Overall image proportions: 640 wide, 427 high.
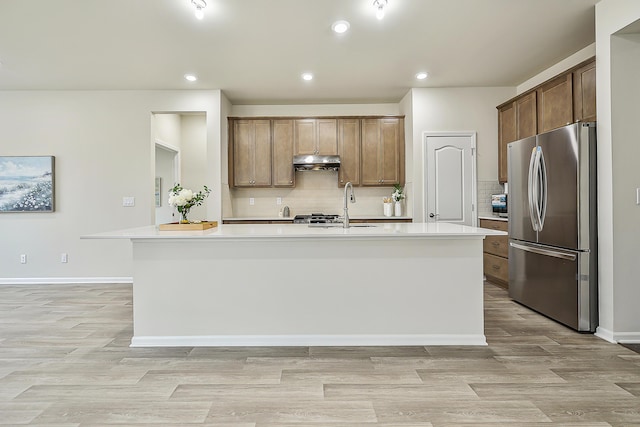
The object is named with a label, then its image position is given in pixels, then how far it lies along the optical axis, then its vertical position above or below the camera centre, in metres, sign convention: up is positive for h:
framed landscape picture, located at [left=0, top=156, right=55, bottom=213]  5.00 +0.43
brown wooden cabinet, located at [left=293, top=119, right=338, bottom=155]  5.45 +1.14
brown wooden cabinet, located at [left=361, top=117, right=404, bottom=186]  5.43 +0.90
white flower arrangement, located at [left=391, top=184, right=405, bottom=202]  5.41 +0.26
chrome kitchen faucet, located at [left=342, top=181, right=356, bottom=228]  3.08 -0.03
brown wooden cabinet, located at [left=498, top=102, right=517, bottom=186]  4.62 +1.04
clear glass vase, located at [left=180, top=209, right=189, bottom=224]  2.94 -0.02
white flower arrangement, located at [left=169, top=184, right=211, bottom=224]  2.86 +0.12
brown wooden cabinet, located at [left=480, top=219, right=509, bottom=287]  4.38 -0.54
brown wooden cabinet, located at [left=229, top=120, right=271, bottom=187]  5.46 +0.94
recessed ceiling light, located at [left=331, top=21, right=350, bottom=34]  3.21 +1.66
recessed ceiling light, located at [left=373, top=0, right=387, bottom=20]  2.84 +1.61
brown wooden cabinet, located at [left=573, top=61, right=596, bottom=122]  3.19 +1.05
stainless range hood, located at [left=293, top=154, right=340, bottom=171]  5.30 +0.75
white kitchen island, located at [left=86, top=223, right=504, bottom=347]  2.78 -0.59
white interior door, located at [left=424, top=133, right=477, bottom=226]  5.04 +0.47
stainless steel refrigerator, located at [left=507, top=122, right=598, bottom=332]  2.92 -0.11
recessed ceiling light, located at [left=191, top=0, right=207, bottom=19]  2.83 +1.63
